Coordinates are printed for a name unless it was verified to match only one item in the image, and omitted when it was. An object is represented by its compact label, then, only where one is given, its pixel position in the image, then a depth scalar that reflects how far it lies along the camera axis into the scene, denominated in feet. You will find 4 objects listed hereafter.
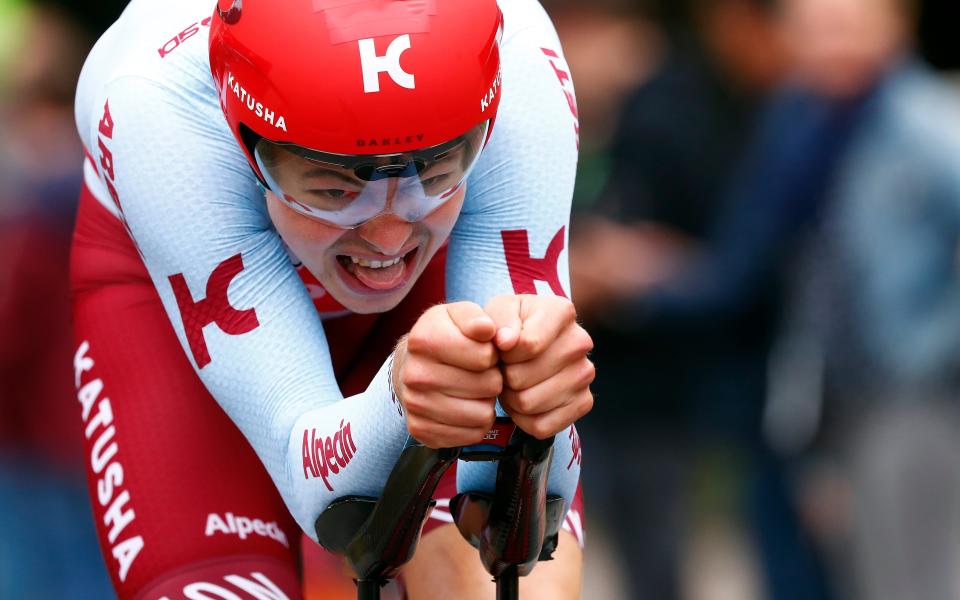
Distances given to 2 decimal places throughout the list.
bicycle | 23.27
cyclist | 23.08
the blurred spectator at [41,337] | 50.03
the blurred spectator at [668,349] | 47.06
